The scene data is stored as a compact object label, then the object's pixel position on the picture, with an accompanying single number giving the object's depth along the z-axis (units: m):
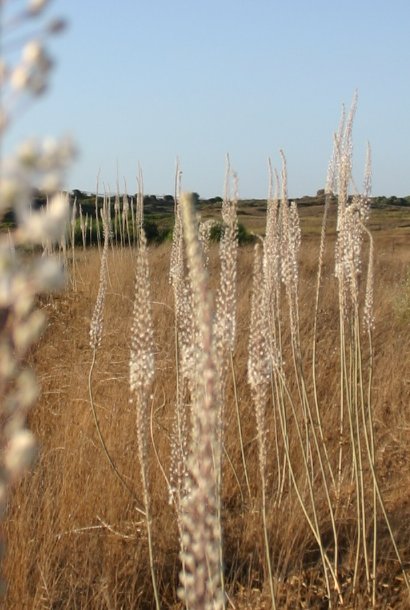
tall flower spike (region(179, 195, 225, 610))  1.97
